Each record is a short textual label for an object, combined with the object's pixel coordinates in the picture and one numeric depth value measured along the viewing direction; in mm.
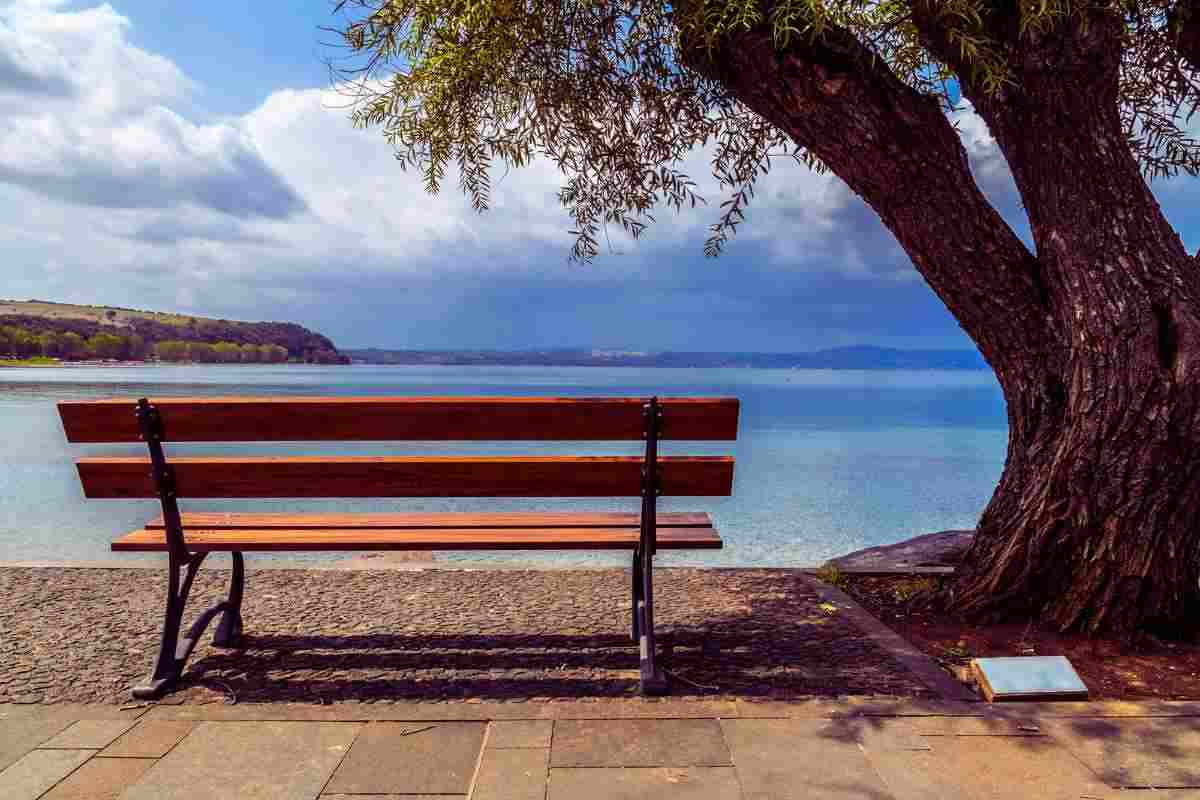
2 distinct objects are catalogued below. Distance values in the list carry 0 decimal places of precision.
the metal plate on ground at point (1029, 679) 3268
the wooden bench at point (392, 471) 3355
